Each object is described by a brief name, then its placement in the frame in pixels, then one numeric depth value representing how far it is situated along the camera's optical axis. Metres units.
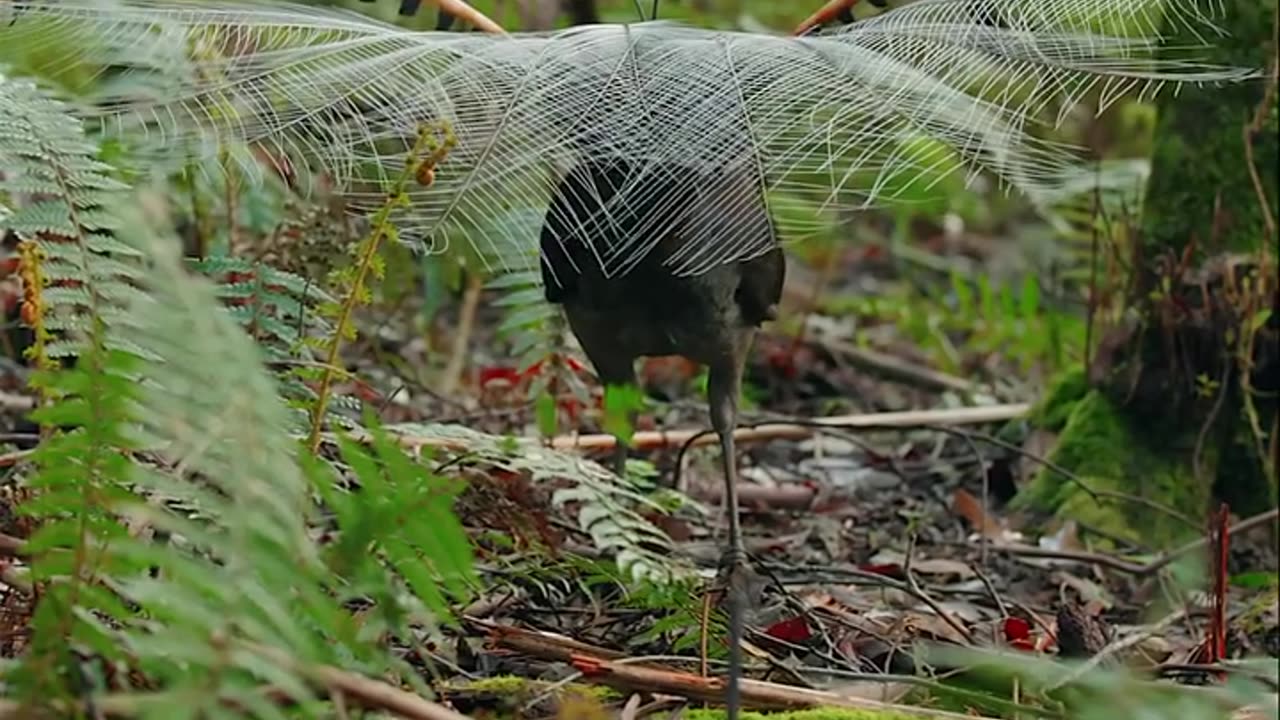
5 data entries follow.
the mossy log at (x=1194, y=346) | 3.72
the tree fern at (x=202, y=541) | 1.34
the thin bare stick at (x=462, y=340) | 4.50
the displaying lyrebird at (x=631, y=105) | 2.04
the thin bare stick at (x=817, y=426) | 3.45
